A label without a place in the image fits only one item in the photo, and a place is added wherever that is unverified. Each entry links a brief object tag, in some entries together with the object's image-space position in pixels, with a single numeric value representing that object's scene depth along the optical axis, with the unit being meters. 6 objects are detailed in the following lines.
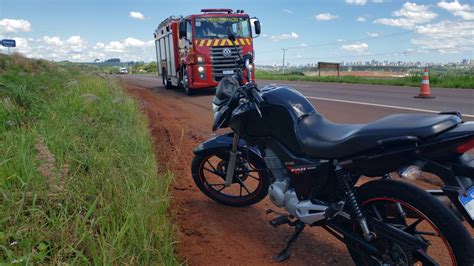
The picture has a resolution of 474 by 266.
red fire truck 14.61
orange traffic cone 12.27
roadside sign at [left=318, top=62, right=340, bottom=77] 31.00
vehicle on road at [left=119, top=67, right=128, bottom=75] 73.75
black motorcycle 2.16
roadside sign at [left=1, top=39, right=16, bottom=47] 23.30
